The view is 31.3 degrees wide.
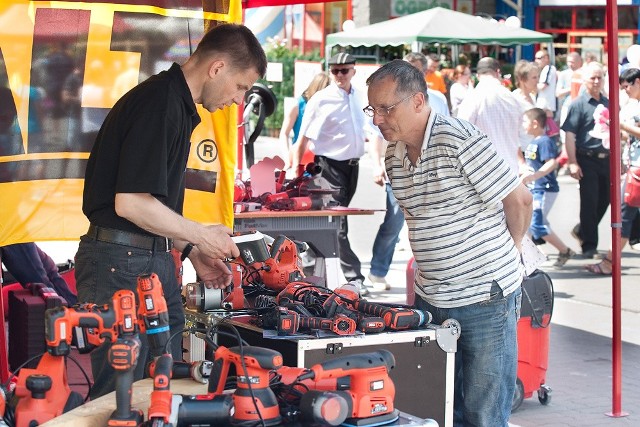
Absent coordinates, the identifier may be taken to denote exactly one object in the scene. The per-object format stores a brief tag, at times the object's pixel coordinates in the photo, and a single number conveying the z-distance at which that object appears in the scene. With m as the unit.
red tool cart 5.93
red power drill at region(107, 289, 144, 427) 2.93
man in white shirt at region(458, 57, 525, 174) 8.68
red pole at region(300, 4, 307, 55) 28.14
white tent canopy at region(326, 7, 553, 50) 16.97
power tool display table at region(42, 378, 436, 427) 3.12
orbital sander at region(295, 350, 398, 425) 3.19
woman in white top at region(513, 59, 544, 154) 11.07
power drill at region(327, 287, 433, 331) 4.14
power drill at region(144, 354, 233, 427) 2.96
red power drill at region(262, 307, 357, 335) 4.04
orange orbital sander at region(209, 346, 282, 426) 3.09
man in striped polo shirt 4.05
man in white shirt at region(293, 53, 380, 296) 9.20
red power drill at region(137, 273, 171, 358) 3.14
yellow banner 5.51
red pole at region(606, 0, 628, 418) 5.74
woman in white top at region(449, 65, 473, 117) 17.86
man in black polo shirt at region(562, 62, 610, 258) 11.20
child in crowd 10.84
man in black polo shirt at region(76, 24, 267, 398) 3.64
